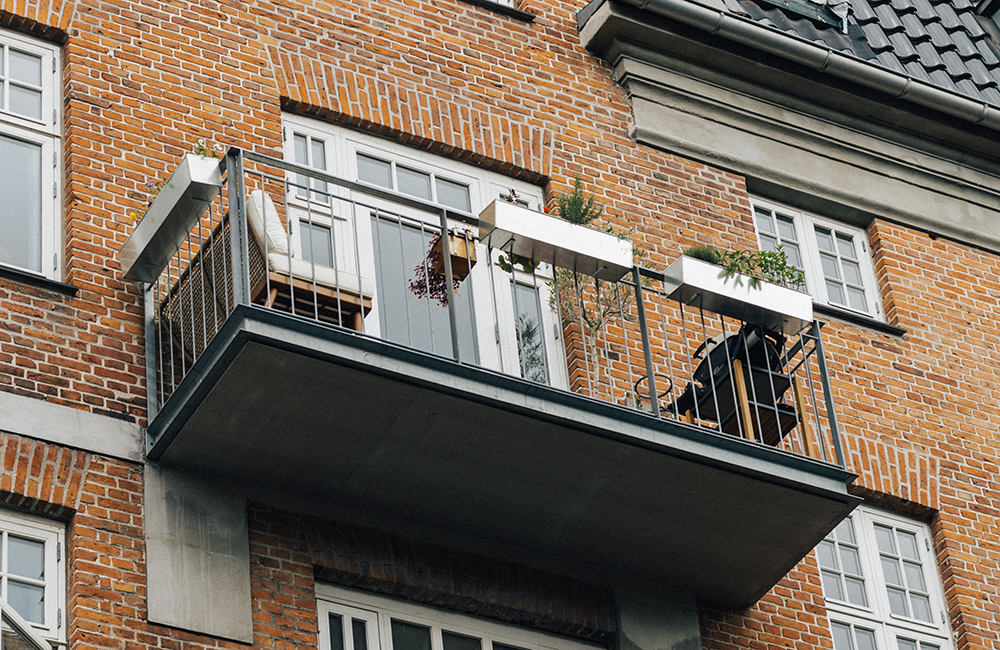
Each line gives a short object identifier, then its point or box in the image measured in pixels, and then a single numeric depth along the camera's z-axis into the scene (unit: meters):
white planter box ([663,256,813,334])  12.78
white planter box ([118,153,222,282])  11.62
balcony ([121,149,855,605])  11.27
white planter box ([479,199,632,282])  12.13
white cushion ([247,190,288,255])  11.45
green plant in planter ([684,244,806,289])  13.70
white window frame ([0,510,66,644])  10.71
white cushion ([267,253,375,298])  11.38
